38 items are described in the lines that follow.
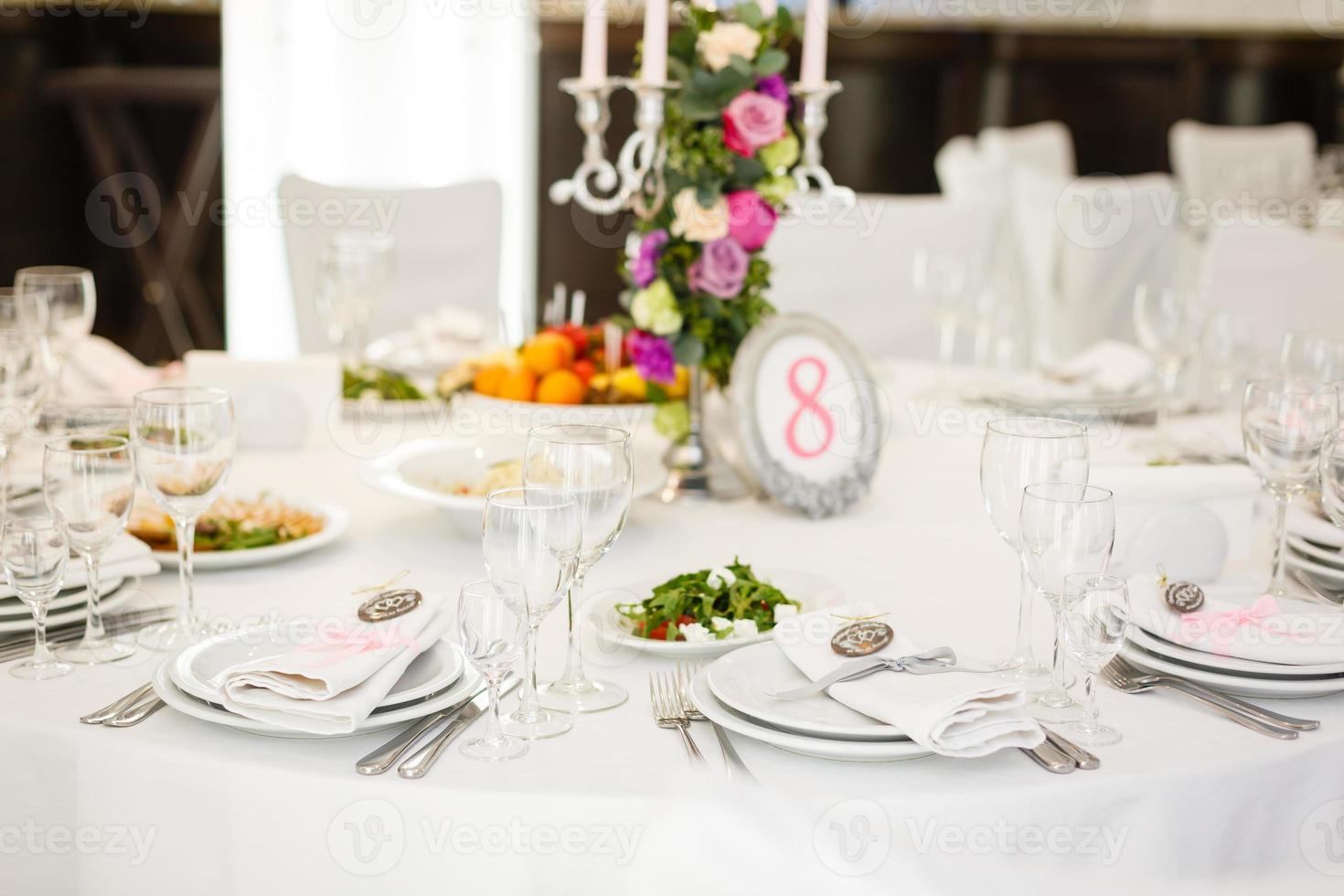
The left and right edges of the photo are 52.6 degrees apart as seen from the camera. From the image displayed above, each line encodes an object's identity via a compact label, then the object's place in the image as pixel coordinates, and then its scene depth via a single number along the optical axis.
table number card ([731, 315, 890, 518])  1.71
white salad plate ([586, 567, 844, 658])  1.25
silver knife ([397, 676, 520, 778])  1.01
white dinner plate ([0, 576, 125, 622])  1.28
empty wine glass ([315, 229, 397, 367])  2.22
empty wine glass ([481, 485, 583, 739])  1.06
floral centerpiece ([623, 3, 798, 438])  1.70
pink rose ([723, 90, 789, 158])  1.69
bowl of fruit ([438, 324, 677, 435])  1.81
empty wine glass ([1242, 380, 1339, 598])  1.40
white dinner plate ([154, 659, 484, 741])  1.05
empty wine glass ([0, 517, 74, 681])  1.17
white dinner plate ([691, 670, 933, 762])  1.02
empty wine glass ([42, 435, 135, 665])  1.21
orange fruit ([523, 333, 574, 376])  1.88
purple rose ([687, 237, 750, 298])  1.73
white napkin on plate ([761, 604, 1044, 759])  1.01
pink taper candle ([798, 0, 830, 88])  1.78
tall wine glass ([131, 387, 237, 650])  1.28
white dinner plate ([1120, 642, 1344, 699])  1.17
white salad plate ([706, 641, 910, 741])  1.04
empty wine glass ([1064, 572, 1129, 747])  1.08
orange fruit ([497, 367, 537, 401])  1.84
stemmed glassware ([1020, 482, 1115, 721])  1.11
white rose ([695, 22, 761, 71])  1.68
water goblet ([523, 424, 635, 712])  1.16
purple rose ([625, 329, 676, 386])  1.77
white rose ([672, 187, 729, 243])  1.71
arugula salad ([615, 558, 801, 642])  1.27
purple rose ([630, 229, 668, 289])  1.76
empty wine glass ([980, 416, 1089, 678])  1.23
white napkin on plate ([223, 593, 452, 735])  1.03
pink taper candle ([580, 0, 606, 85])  1.74
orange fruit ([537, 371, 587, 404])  1.83
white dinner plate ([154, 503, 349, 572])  1.45
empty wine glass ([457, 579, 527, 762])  1.04
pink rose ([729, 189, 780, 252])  1.73
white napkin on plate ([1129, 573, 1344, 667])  1.19
